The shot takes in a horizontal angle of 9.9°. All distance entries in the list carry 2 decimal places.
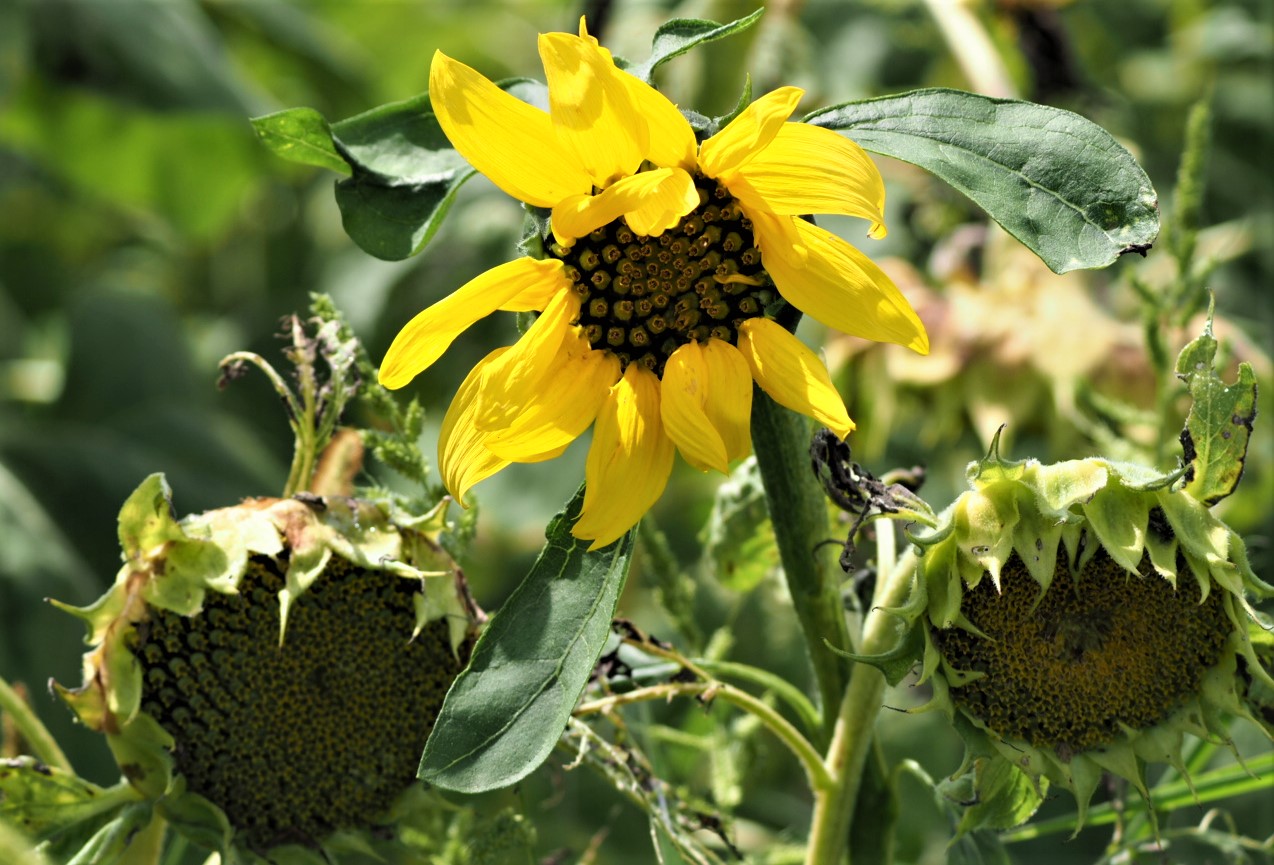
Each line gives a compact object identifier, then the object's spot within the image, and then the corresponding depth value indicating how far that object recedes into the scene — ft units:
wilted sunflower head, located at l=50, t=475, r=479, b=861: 5.37
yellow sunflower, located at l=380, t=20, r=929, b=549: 5.20
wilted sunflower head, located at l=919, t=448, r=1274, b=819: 5.23
